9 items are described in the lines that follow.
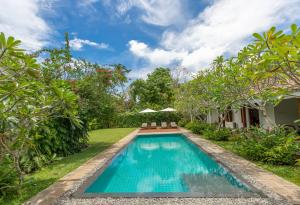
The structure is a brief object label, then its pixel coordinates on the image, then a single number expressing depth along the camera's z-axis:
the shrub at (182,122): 18.17
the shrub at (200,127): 11.96
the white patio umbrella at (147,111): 18.35
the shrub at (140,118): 20.39
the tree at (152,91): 25.08
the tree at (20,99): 2.27
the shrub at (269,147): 4.88
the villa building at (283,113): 9.94
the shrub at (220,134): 9.26
